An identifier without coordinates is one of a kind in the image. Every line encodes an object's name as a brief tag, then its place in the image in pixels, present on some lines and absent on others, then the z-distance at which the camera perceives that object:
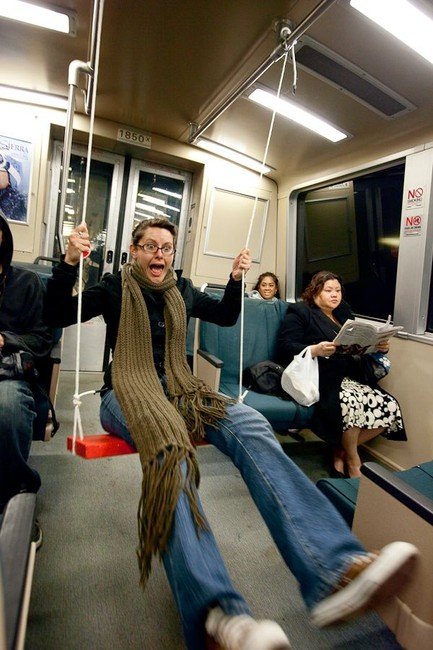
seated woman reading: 2.21
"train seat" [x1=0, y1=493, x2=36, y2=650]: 0.51
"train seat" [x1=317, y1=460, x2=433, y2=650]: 1.02
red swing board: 1.25
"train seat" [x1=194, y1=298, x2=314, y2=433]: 2.22
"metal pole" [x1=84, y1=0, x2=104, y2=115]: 1.81
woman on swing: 0.82
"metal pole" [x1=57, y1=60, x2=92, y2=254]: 1.77
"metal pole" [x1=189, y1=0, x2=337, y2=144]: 1.81
